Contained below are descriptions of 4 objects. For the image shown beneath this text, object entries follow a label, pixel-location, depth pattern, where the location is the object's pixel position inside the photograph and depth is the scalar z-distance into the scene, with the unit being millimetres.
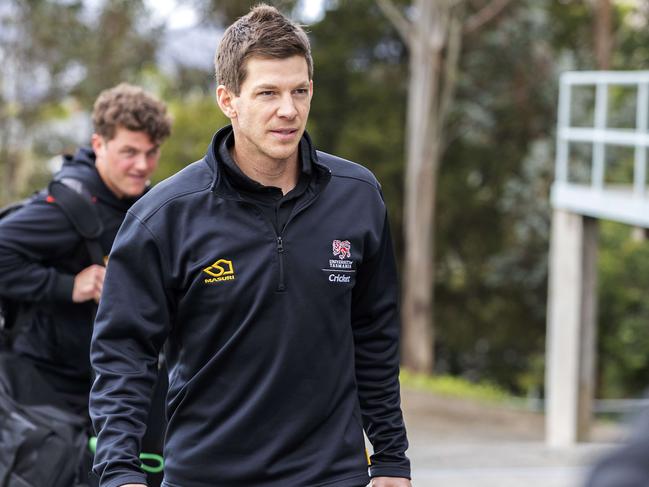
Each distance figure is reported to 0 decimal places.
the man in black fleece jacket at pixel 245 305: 2969
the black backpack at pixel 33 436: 4109
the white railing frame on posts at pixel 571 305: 15914
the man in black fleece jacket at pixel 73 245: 4219
